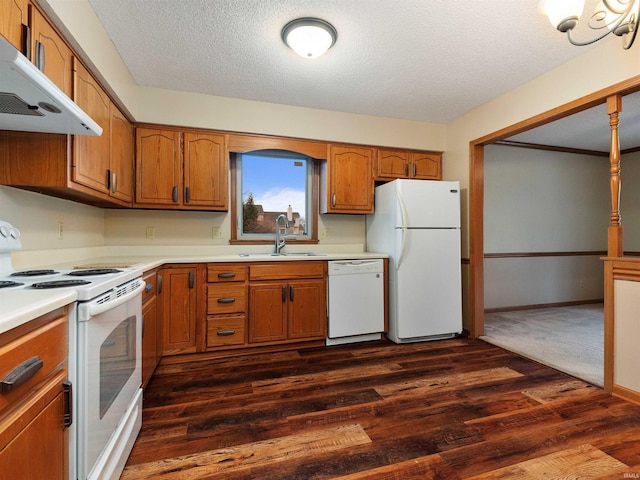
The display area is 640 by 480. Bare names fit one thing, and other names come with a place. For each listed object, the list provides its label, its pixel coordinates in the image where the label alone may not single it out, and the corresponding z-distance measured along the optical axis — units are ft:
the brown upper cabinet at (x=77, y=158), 5.37
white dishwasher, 10.14
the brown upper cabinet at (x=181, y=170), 9.43
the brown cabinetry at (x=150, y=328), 6.75
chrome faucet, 10.93
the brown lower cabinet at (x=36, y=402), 2.41
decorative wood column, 7.08
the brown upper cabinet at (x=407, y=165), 11.82
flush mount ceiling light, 6.68
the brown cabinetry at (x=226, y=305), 9.12
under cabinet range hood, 3.07
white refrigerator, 10.40
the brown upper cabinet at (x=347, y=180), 11.19
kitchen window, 11.25
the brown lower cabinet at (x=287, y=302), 9.50
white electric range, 3.50
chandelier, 4.58
